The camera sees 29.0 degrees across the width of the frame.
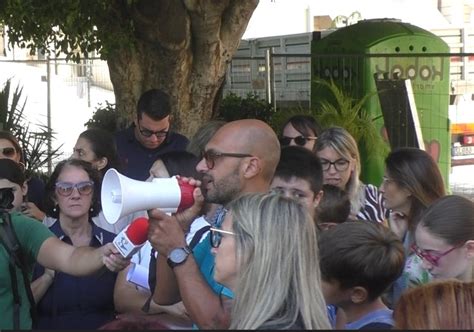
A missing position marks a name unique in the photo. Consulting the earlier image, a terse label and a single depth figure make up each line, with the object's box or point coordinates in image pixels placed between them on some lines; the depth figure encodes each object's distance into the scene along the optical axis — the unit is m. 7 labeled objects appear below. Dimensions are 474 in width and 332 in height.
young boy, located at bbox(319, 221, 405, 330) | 3.49
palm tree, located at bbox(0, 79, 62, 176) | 9.48
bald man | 3.46
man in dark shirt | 7.11
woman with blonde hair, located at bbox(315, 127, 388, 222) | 5.88
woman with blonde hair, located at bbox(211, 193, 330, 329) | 2.82
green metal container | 11.20
